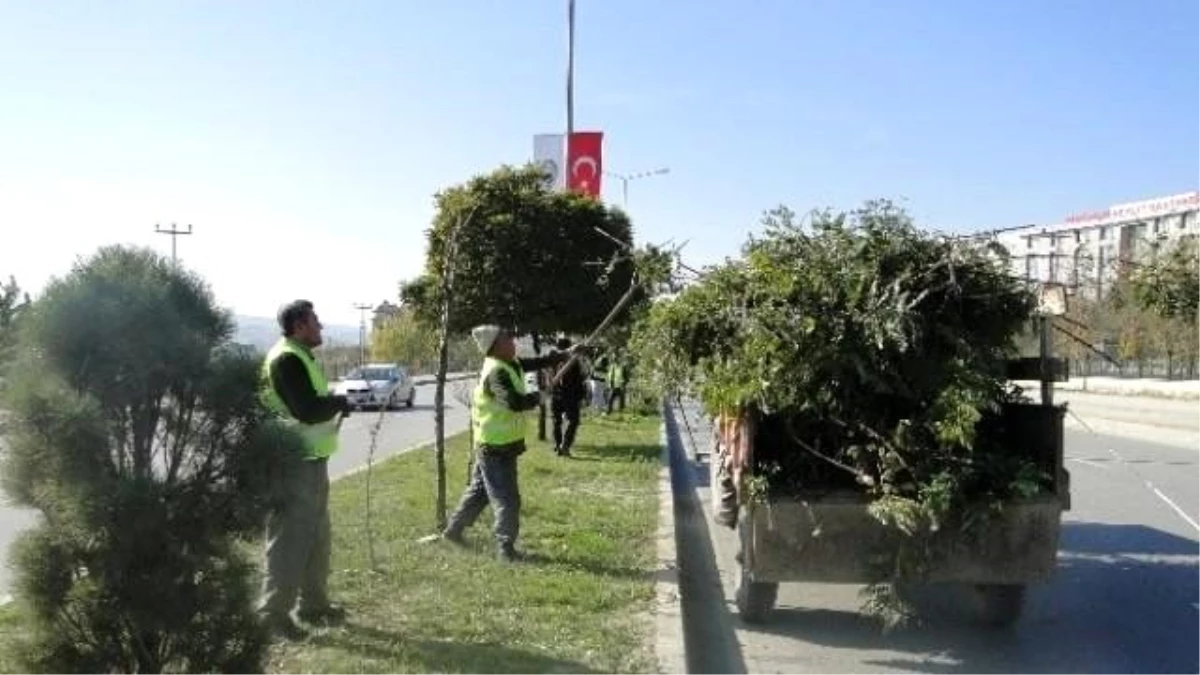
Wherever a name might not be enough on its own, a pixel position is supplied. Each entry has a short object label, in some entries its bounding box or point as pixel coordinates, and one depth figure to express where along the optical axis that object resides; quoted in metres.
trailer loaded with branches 6.56
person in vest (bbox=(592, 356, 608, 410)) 25.95
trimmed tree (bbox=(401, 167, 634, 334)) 16.52
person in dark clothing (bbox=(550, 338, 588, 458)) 16.70
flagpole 27.91
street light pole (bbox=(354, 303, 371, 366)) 78.28
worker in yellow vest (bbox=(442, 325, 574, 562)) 8.23
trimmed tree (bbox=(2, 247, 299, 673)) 3.64
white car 34.34
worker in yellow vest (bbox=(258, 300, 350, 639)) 6.03
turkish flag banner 23.41
